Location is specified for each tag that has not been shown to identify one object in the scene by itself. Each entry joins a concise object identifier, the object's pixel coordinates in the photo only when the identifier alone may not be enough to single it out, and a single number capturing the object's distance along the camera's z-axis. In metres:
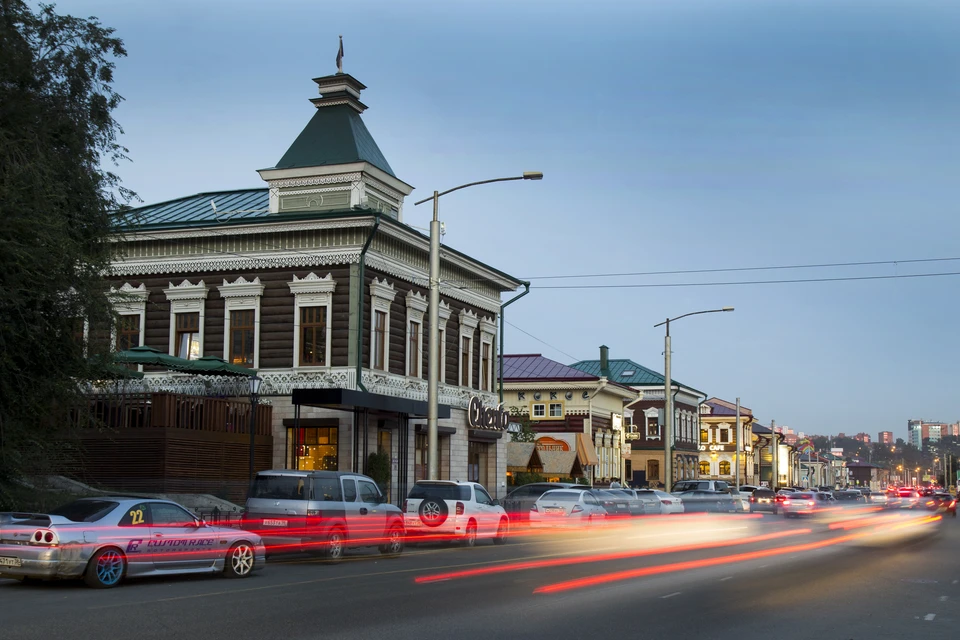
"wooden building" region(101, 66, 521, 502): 35.84
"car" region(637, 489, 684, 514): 41.56
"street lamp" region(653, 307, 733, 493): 42.84
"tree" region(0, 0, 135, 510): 18.94
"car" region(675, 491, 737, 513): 45.03
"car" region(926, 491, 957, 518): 54.97
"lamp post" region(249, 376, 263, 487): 30.72
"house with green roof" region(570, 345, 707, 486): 82.00
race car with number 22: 15.03
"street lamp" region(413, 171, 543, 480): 27.17
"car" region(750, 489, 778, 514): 63.11
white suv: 26.20
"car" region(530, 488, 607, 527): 33.03
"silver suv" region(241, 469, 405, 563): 20.72
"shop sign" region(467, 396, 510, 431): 42.53
